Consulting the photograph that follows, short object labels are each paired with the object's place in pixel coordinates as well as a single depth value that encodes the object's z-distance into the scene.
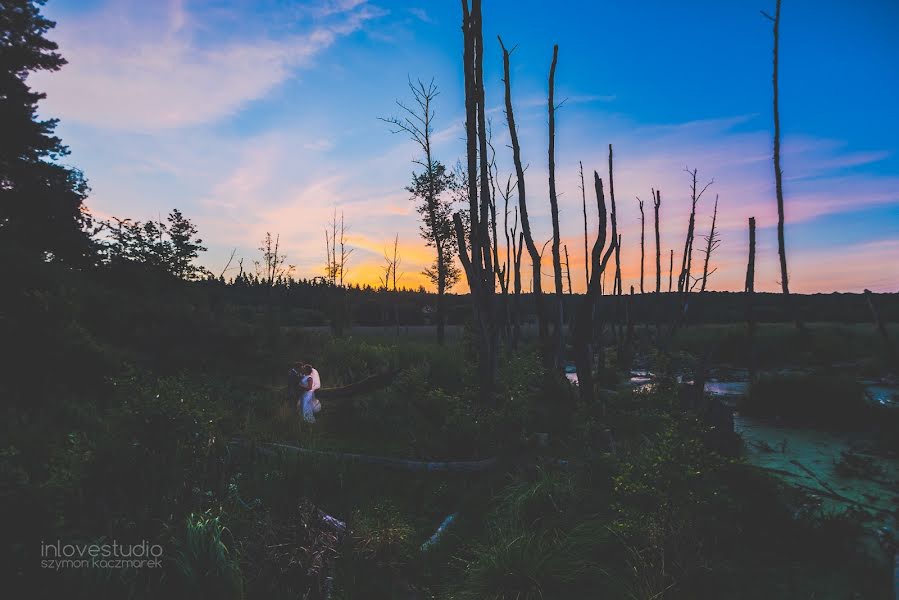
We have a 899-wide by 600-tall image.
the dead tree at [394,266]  40.78
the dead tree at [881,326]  10.98
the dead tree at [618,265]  25.16
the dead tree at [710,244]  25.69
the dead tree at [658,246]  26.70
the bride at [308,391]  8.48
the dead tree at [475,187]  9.70
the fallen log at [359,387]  9.88
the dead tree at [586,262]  27.40
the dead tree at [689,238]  25.00
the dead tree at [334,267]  44.34
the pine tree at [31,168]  11.53
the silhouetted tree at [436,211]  22.86
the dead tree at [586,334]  9.59
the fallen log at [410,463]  6.39
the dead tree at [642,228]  28.14
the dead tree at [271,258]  50.75
